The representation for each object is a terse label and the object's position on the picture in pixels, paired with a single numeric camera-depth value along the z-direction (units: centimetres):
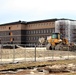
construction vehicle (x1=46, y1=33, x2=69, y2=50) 4647
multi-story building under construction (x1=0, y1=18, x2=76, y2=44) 9575
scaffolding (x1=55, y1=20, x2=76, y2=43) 6694
